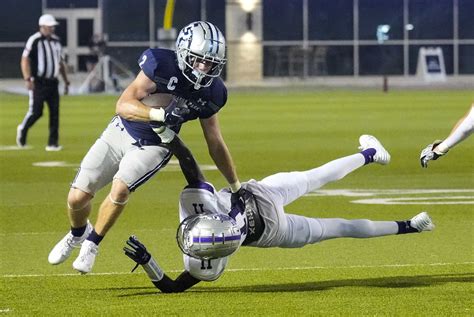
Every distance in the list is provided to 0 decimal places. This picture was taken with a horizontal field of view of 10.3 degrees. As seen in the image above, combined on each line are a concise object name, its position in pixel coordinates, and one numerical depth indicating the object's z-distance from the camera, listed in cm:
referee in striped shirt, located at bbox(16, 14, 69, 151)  3830
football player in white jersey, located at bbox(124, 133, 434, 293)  1493
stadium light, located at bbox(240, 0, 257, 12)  9240
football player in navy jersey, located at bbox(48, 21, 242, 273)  1592
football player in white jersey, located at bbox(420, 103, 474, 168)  1715
